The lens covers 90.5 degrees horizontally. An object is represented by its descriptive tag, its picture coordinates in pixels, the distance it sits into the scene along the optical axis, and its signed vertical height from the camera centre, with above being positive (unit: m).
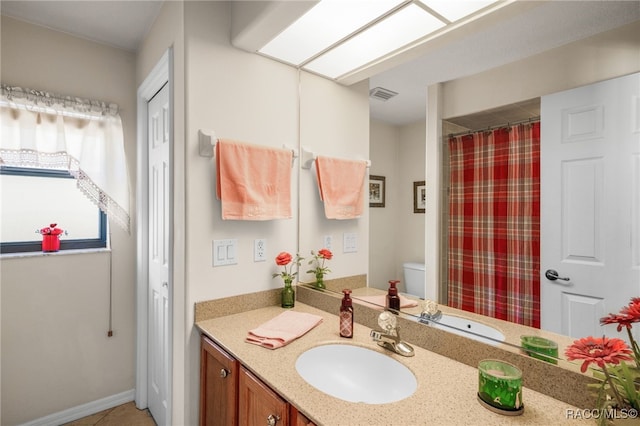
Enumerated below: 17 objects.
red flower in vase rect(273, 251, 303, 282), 1.64 -0.27
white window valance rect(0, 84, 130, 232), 1.79 +0.44
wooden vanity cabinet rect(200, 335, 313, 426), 0.95 -0.66
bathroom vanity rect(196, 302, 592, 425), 0.80 -0.51
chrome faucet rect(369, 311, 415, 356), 1.14 -0.46
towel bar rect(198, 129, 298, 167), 1.44 +0.32
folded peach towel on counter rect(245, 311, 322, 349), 1.22 -0.48
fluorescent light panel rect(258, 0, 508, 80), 1.19 +0.80
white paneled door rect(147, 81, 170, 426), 1.87 -0.25
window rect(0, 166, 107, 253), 1.91 +0.01
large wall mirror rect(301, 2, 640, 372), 0.81 +0.35
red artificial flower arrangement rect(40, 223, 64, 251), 1.98 -0.15
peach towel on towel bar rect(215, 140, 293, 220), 1.48 +0.16
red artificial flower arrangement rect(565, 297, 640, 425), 0.69 -0.34
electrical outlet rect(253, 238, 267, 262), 1.65 -0.19
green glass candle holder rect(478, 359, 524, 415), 0.80 -0.45
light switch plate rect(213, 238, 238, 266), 1.52 -0.19
